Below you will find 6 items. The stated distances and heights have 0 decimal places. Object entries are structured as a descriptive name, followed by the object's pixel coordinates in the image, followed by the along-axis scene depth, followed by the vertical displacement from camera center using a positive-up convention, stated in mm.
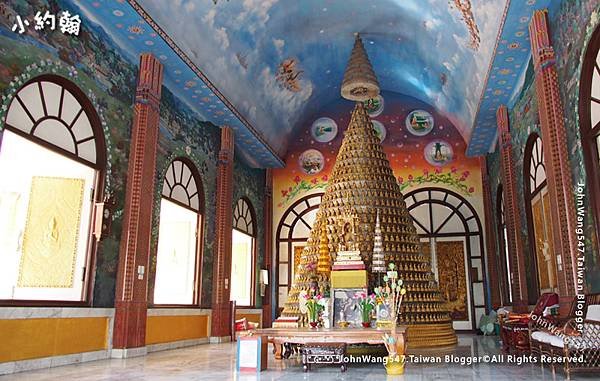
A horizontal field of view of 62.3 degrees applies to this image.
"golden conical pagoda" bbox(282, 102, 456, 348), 9680 +1271
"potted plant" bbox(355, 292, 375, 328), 7416 -226
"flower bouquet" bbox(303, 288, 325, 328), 7340 -240
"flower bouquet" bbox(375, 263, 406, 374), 6090 -645
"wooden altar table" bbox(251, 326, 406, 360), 6414 -545
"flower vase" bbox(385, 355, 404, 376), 6078 -863
